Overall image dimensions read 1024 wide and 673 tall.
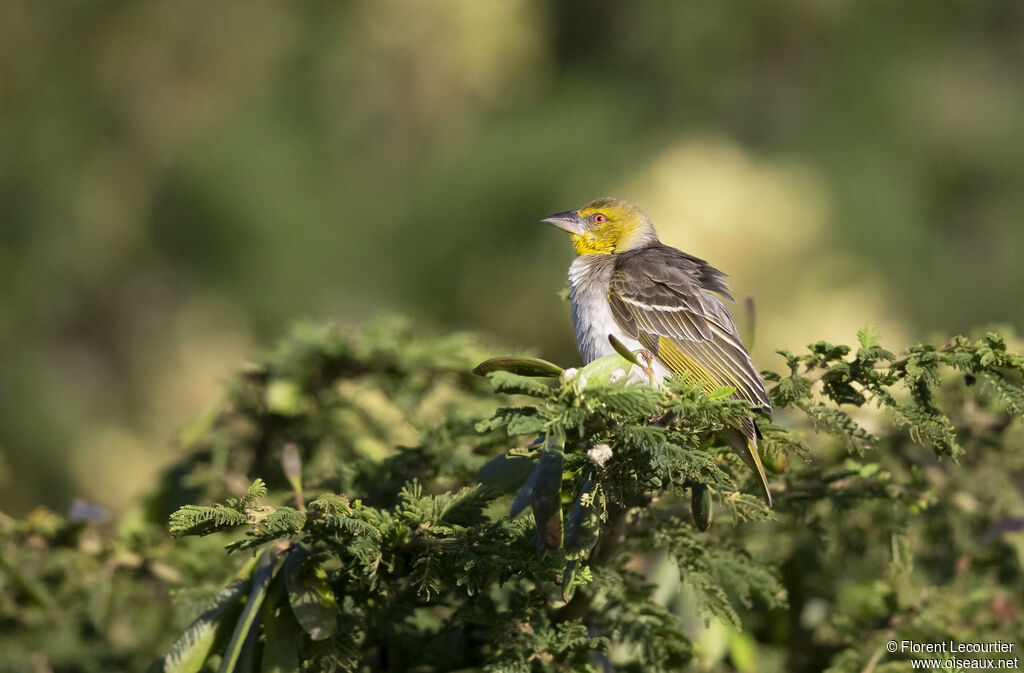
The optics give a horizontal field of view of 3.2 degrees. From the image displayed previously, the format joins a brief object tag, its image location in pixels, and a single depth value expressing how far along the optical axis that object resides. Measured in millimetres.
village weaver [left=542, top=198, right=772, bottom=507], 6613
